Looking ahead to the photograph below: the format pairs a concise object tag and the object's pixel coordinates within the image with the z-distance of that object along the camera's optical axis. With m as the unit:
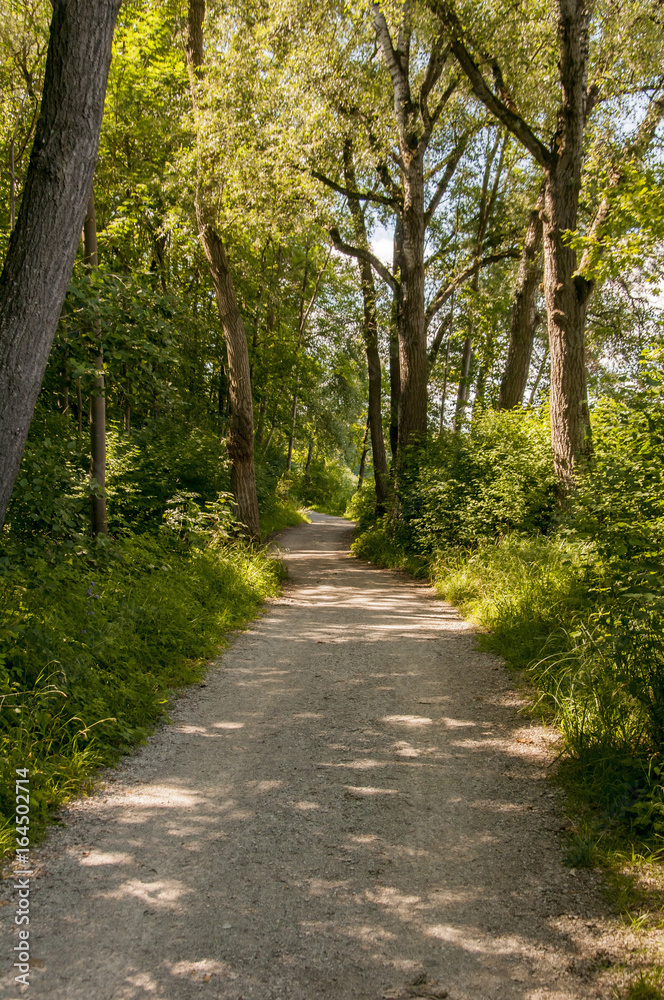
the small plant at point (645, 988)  2.28
